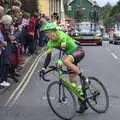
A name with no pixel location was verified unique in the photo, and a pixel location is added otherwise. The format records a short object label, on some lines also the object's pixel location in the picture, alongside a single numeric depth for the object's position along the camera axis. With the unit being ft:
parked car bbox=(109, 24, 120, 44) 104.36
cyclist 22.84
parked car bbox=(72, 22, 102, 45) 93.93
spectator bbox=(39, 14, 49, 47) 72.33
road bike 22.66
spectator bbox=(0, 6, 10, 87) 32.20
